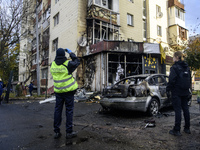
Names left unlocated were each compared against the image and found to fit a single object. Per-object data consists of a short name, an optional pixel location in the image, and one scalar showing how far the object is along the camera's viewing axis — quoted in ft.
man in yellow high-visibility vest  10.84
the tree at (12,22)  50.90
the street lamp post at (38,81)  42.80
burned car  16.66
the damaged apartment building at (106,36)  39.83
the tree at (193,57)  39.78
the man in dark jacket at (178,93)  11.61
